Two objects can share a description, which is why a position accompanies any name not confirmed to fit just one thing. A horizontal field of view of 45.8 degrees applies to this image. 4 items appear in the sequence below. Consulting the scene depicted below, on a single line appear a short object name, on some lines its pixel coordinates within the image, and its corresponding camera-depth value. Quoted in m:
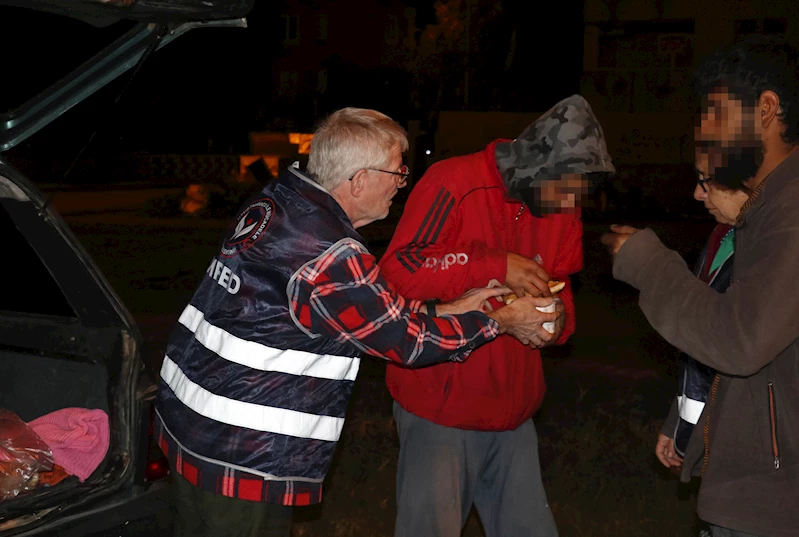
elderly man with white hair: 3.06
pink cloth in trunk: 3.71
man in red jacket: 3.65
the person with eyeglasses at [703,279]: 2.83
